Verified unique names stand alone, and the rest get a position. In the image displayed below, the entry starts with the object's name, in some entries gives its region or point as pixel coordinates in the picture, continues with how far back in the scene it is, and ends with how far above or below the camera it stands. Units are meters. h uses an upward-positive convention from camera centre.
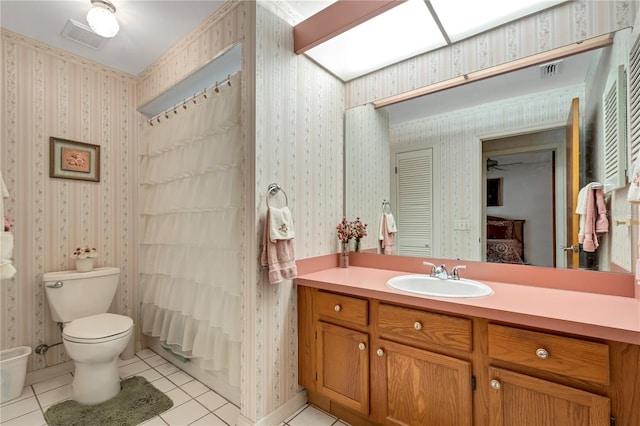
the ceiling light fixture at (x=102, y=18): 1.70 +1.16
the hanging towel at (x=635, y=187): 1.03 +0.09
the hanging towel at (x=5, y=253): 1.56 -0.20
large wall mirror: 1.40 +0.27
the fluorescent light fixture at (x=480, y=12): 1.48 +1.06
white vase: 2.22 -0.37
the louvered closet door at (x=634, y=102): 1.18 +0.46
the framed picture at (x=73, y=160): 2.22 +0.45
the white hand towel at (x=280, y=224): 1.58 -0.05
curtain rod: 1.84 +0.82
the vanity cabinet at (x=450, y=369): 0.99 -0.65
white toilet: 1.80 -0.74
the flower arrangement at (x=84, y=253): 2.22 -0.29
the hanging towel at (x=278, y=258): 1.58 -0.24
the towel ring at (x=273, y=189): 1.67 +0.15
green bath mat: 1.68 -1.18
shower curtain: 1.77 -0.11
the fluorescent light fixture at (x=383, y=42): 1.59 +1.06
